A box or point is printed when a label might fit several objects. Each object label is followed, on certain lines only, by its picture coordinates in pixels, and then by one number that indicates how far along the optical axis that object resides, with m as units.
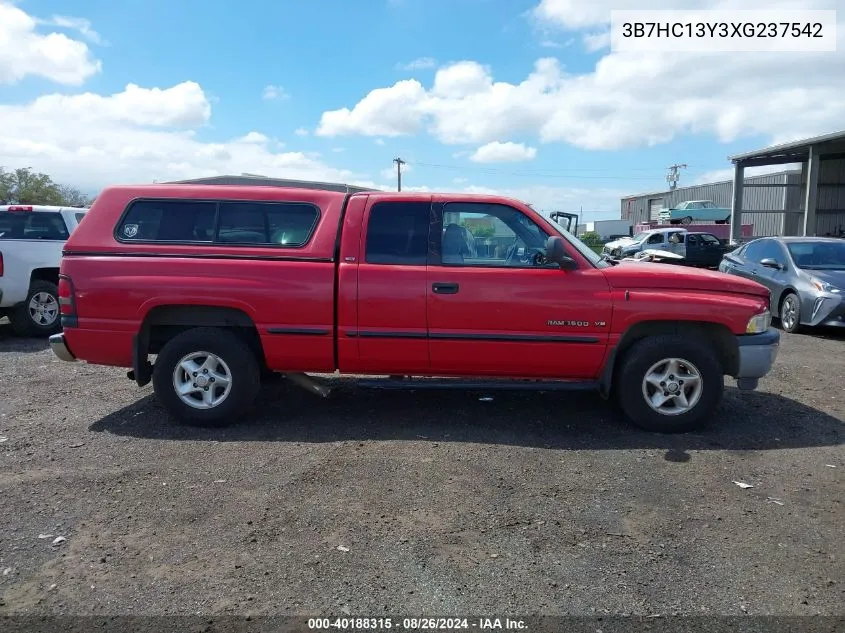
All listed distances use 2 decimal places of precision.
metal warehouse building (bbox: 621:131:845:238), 23.89
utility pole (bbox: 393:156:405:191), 55.97
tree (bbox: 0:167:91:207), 43.16
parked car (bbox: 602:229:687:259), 24.50
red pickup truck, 5.01
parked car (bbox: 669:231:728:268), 23.44
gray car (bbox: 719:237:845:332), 9.07
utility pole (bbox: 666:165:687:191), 74.31
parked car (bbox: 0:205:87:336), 8.84
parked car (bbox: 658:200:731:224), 36.41
